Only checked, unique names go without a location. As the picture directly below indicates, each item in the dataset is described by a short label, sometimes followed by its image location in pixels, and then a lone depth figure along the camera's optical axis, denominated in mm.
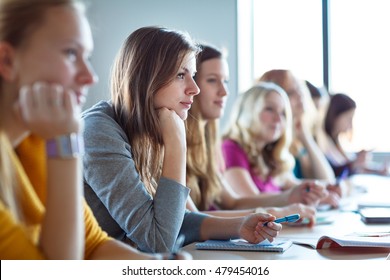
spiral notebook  1949
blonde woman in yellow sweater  1496
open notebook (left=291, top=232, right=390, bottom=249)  1939
